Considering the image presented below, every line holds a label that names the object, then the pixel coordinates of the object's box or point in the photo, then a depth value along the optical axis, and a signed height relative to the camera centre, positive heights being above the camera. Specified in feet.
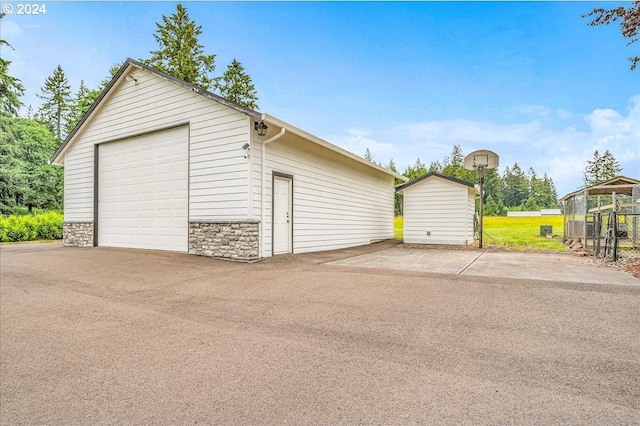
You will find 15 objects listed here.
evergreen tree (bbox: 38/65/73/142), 100.32 +32.65
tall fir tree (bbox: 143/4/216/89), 77.46 +38.29
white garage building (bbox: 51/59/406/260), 25.67 +3.31
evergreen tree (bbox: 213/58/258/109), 86.53 +33.29
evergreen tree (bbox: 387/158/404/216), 150.94 +3.63
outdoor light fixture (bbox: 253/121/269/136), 24.84 +6.44
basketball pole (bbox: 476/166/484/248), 35.98 +3.63
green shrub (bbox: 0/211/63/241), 49.26 -2.40
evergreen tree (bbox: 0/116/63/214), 66.33 +9.50
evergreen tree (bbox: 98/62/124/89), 76.09 +32.59
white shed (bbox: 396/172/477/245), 39.24 +0.60
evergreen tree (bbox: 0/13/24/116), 64.73 +24.16
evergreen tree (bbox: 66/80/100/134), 94.43 +30.57
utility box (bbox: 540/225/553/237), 55.62 -2.39
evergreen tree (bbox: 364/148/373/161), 255.70 +46.19
